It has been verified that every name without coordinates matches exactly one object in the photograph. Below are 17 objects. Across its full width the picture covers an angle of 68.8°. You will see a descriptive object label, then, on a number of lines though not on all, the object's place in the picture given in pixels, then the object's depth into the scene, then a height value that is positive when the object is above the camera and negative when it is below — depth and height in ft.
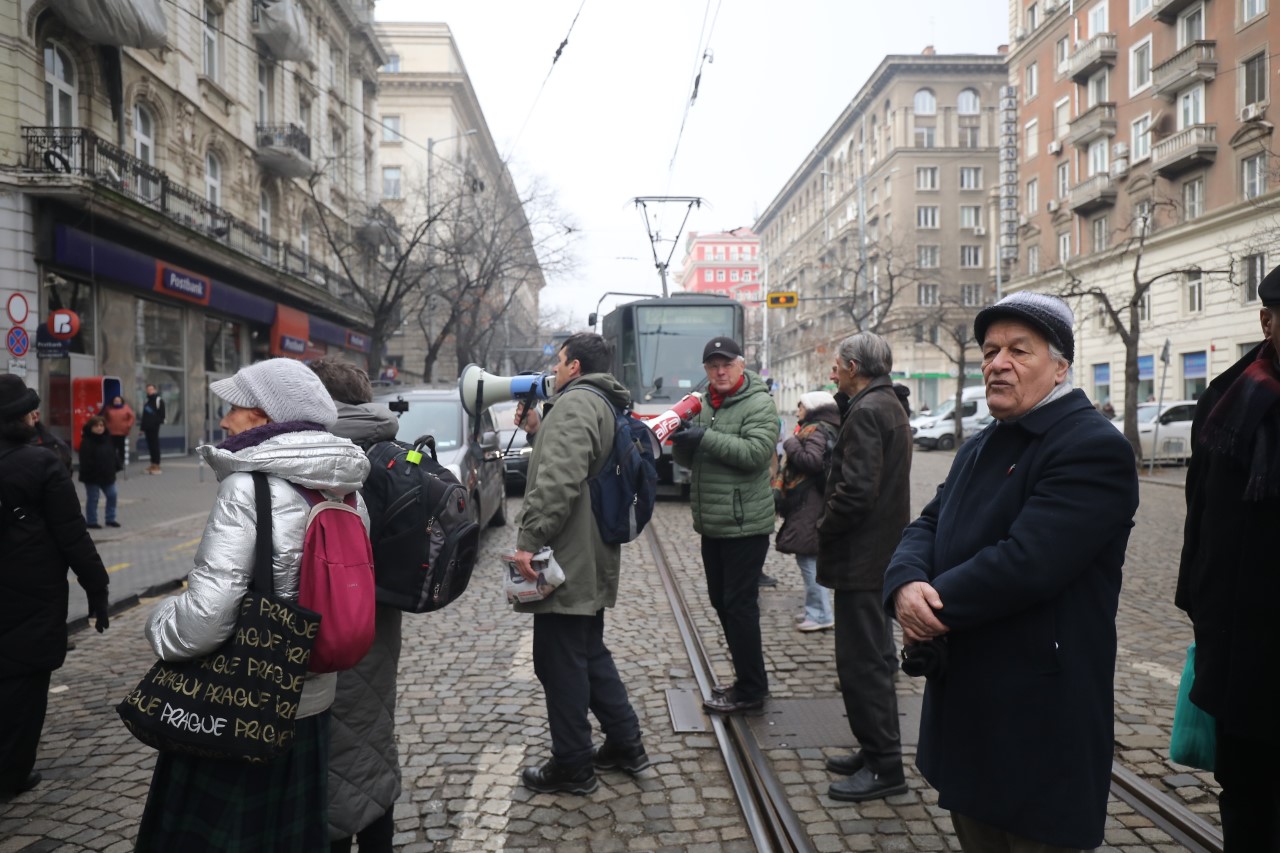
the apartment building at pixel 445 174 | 113.60 +37.50
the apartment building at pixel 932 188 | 193.98 +43.17
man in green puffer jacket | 15.24 -1.74
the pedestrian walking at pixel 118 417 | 53.36 -1.27
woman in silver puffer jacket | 7.59 -1.75
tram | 50.47 +2.77
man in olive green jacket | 12.26 -2.33
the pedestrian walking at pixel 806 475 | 20.24 -1.82
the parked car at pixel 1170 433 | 78.89 -3.62
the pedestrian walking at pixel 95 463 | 38.60 -2.81
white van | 113.29 -4.04
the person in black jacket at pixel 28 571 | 12.64 -2.43
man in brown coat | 12.75 -2.29
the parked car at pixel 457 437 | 32.65 -1.63
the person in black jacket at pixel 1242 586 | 7.60 -1.65
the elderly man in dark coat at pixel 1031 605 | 6.84 -1.63
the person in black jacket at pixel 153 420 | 63.21 -1.70
